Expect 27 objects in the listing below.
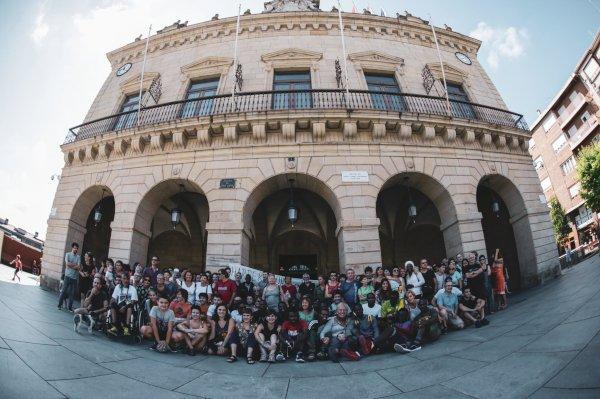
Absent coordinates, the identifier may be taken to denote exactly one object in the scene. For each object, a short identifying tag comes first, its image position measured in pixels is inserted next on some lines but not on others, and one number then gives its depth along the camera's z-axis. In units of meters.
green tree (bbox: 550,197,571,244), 27.00
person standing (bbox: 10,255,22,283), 12.89
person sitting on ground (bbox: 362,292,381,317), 6.10
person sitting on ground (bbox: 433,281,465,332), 6.36
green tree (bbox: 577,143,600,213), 15.83
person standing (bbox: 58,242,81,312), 7.87
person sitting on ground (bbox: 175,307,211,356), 5.66
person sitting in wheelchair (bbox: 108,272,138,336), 6.15
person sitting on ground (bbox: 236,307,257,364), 5.36
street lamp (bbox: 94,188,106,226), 10.50
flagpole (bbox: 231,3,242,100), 10.81
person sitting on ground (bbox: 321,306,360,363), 5.16
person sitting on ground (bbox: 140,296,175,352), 5.84
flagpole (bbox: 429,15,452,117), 11.25
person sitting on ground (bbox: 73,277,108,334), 6.08
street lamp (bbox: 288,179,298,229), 9.21
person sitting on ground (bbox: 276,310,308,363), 5.39
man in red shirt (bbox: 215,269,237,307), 7.04
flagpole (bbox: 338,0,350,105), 10.94
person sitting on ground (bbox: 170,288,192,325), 6.25
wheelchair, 6.08
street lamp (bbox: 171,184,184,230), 9.94
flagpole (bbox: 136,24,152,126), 11.46
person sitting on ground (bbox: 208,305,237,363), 5.49
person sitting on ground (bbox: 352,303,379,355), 5.39
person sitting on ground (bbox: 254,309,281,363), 5.30
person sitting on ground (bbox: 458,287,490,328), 6.43
